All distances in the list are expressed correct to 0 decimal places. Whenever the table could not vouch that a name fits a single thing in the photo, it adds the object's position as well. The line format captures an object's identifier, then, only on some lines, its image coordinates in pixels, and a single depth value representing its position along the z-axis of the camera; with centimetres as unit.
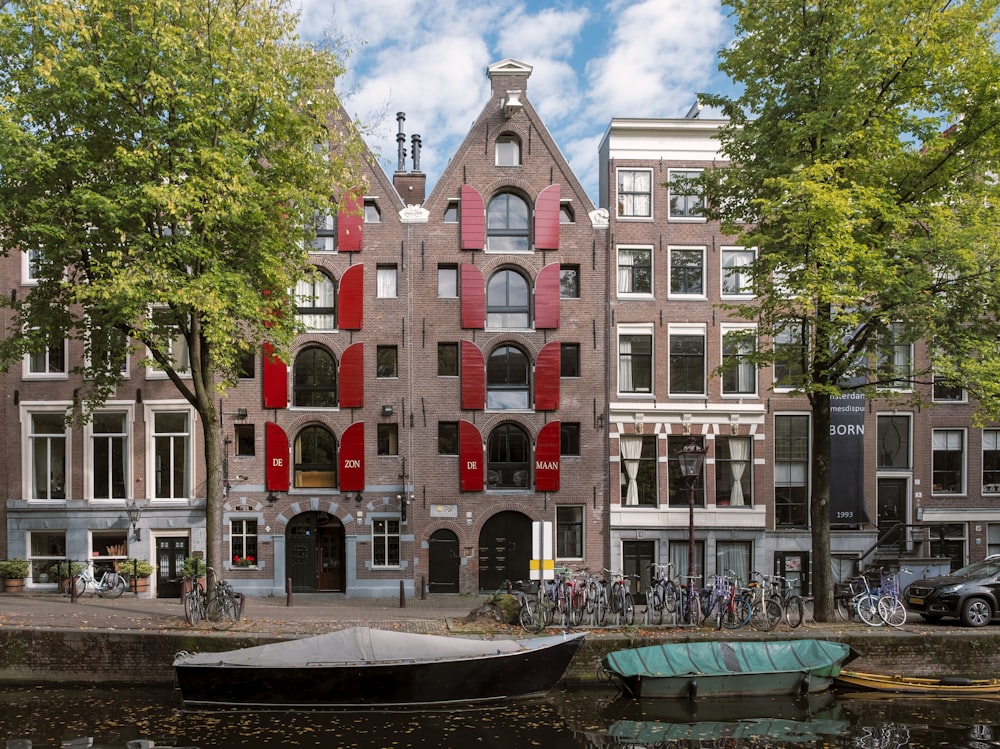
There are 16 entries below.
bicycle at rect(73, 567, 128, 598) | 2408
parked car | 1933
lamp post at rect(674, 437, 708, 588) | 1922
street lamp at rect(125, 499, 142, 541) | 2559
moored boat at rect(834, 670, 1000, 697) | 1658
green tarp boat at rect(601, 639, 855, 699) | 1623
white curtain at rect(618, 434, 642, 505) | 2714
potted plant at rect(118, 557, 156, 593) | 2470
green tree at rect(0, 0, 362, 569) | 1617
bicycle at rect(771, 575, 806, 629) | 1834
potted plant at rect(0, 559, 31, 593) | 2459
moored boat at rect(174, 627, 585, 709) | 1546
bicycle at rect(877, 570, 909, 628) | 1861
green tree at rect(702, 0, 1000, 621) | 1616
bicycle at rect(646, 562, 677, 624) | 1923
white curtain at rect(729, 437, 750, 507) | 2719
